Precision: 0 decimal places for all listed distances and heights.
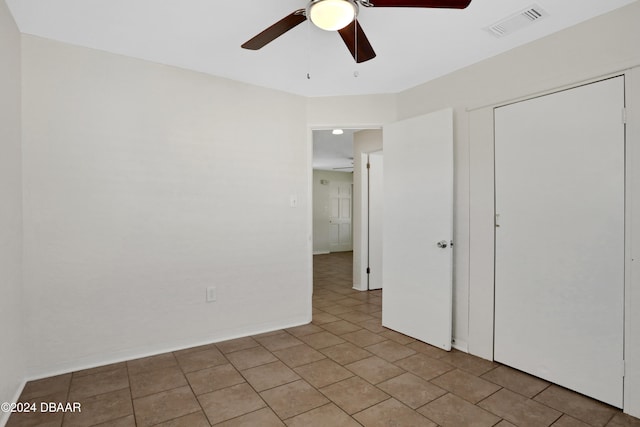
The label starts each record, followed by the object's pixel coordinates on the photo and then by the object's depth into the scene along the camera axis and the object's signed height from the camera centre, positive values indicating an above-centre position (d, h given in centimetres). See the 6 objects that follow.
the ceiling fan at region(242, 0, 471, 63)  152 +92
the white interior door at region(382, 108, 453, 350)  290 -21
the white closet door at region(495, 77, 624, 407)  207 -23
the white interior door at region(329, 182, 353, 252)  956 -35
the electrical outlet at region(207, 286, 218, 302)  303 -80
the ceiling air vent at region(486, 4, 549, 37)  204 +118
